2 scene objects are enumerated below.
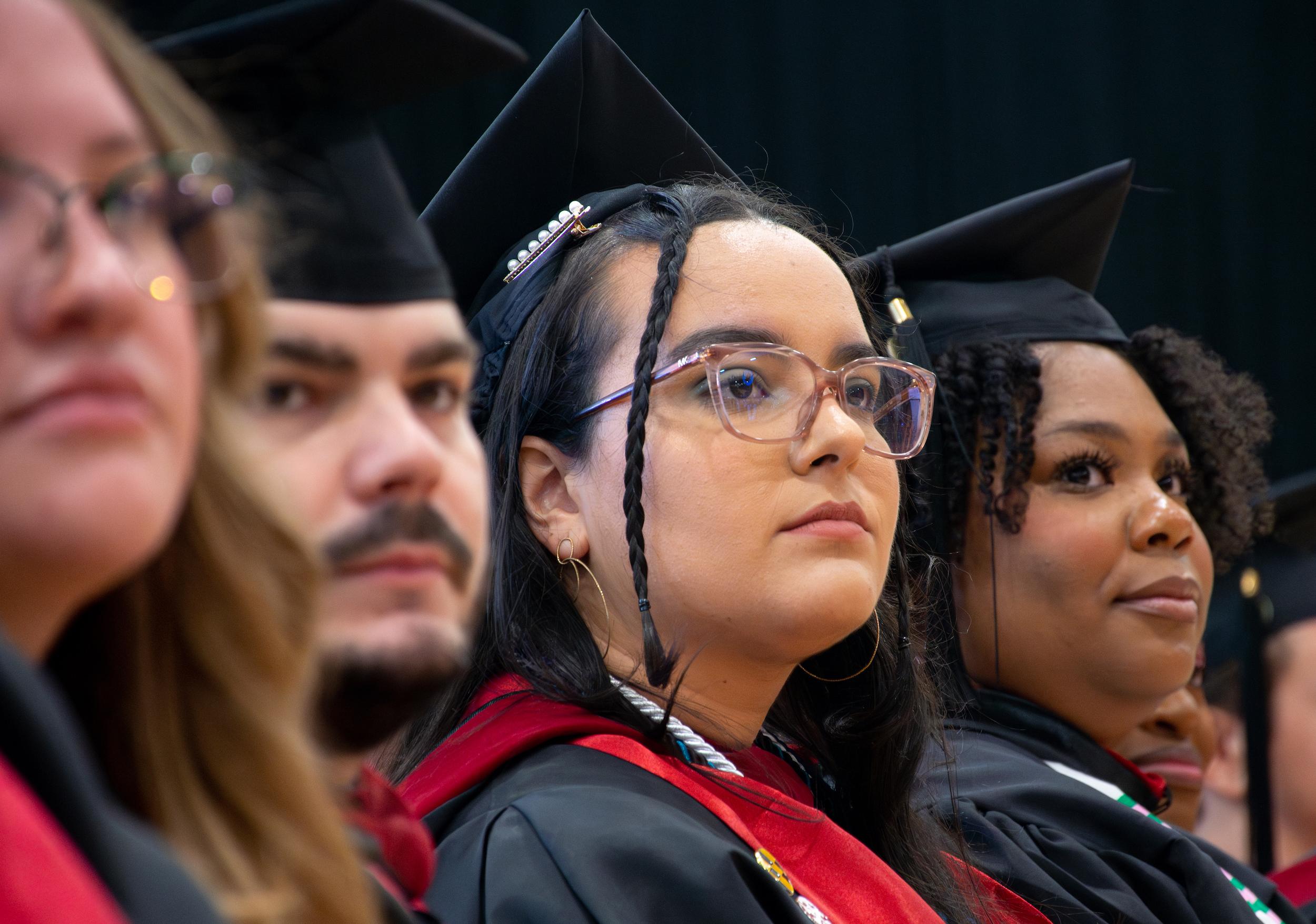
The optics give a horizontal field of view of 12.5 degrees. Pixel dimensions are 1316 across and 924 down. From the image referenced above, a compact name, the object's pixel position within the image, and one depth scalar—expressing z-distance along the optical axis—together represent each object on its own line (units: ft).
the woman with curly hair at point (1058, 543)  9.59
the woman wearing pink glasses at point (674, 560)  8.67
